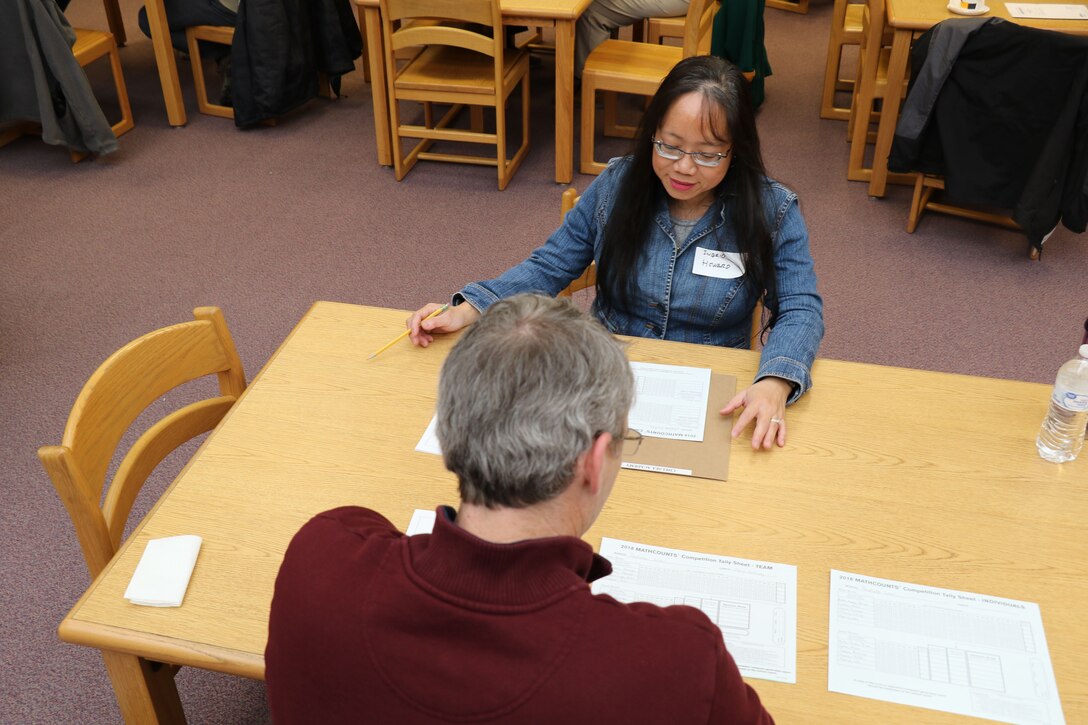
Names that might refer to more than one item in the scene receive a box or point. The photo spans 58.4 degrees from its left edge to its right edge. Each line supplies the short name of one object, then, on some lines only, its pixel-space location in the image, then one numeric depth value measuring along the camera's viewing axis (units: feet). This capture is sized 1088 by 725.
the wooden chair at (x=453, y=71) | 11.59
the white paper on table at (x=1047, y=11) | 11.53
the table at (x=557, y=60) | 11.73
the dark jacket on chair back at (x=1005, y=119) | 10.21
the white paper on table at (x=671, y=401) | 5.14
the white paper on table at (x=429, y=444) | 4.99
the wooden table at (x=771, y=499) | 4.03
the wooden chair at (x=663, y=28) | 14.57
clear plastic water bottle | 4.74
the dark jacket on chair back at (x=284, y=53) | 13.65
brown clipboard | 4.87
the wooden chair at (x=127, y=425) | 4.50
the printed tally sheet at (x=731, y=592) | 3.90
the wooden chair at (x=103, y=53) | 13.62
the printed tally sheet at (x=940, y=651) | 3.72
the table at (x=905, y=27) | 11.35
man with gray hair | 2.71
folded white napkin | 4.12
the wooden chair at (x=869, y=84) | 12.26
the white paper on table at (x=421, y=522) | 4.45
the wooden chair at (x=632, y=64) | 12.11
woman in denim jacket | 5.64
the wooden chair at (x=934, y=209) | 11.77
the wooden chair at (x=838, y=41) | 13.97
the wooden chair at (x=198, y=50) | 14.19
